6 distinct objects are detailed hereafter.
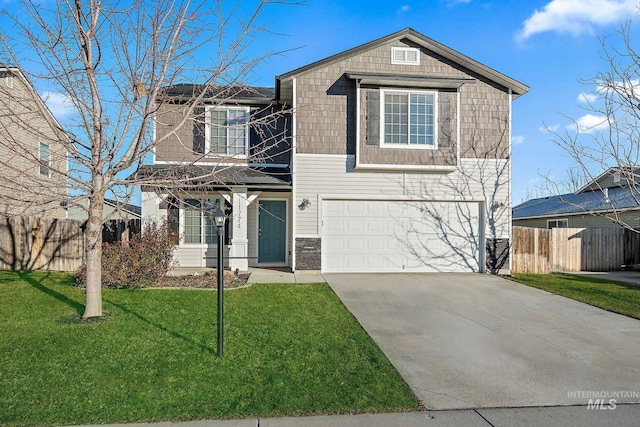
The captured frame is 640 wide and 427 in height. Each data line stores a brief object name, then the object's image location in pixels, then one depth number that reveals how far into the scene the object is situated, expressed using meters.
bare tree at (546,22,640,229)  7.75
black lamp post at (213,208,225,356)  4.70
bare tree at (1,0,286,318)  5.71
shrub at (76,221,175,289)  8.60
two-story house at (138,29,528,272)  11.31
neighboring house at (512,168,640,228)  17.33
